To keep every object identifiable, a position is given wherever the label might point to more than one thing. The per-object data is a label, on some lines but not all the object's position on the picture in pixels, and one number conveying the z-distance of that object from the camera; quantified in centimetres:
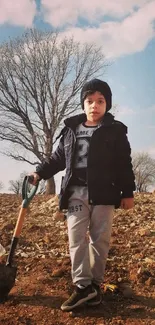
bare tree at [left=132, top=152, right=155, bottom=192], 3686
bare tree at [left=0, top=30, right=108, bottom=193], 1770
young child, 268
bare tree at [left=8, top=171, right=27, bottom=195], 3566
